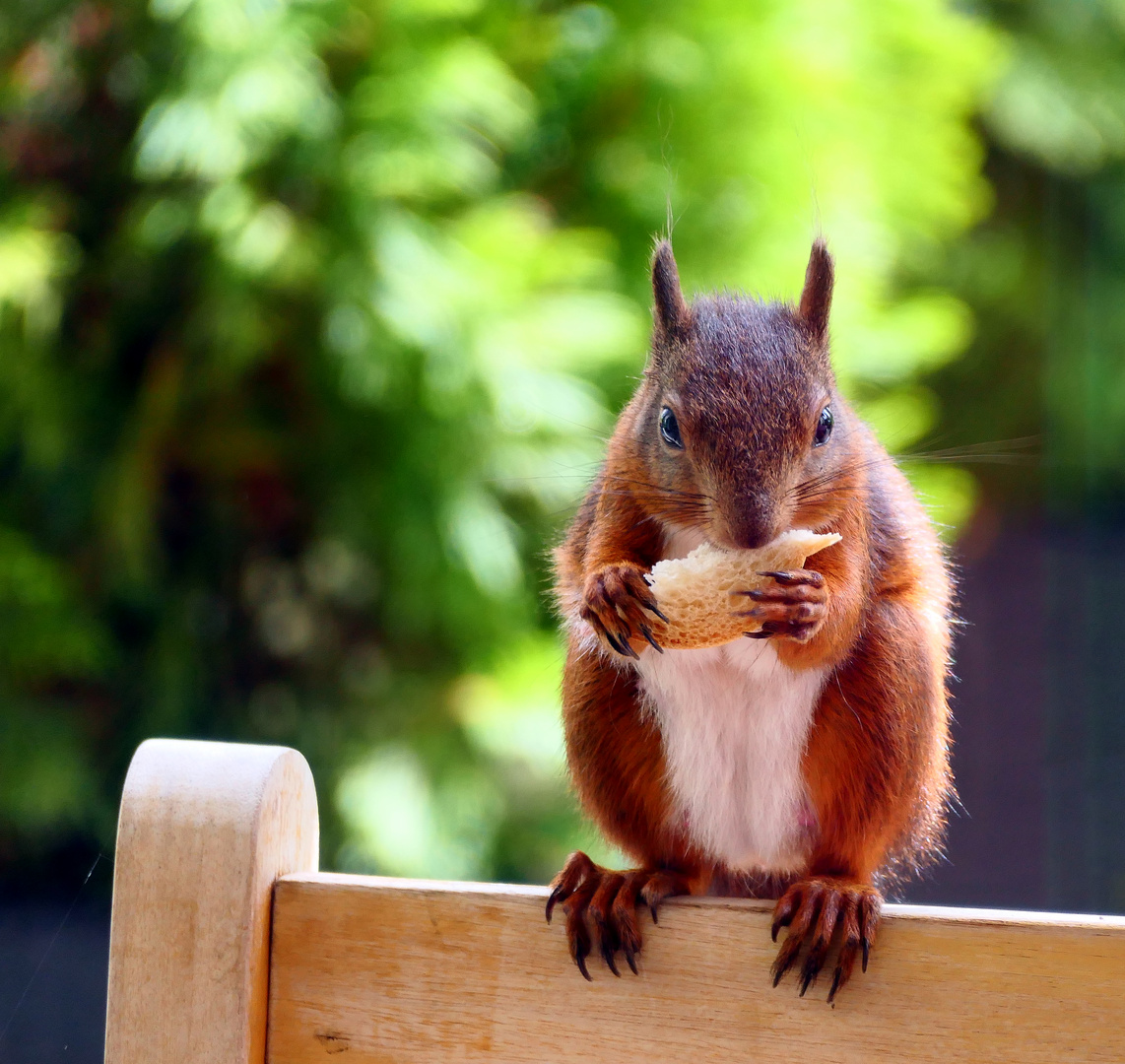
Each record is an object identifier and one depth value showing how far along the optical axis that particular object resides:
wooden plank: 2.52
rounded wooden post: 2.55
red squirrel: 2.57
